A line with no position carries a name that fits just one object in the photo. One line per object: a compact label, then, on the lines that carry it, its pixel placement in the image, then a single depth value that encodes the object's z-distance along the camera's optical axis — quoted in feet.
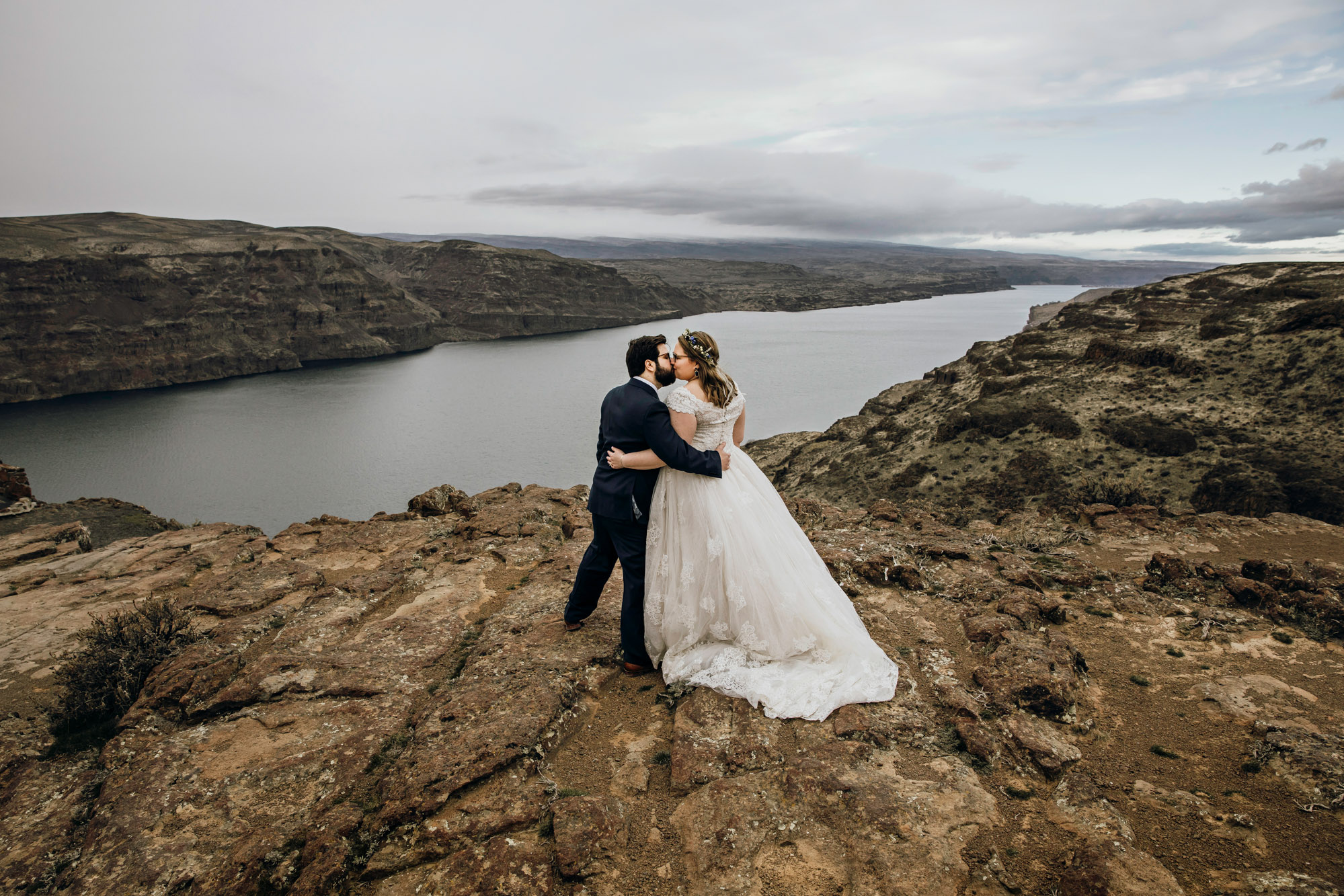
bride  13.21
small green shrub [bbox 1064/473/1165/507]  46.80
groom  12.65
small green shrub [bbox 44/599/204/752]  13.82
